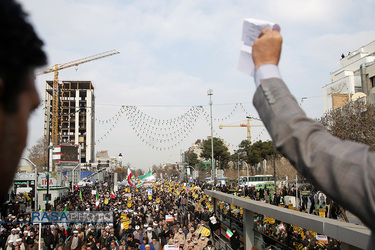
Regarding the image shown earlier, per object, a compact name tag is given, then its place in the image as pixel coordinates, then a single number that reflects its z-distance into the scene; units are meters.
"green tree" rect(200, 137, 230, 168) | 79.39
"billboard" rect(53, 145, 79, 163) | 56.57
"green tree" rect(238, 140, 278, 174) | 68.94
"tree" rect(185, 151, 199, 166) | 104.54
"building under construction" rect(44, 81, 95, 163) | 100.94
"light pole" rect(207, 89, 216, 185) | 40.65
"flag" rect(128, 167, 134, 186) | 37.16
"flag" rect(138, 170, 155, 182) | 44.27
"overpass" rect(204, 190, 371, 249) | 5.74
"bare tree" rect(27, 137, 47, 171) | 65.38
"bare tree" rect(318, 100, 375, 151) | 19.42
